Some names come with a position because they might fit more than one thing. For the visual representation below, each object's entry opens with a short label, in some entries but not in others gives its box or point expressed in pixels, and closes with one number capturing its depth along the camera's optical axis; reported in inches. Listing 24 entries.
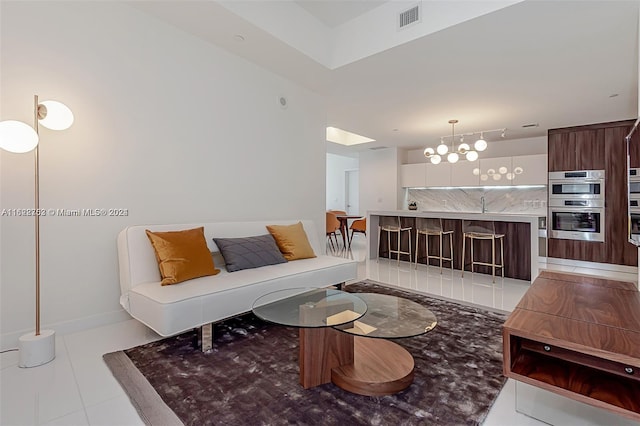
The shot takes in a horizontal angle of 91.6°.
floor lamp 76.4
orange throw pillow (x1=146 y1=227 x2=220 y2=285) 97.7
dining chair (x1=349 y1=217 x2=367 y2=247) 281.4
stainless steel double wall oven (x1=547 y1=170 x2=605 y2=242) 217.8
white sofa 83.6
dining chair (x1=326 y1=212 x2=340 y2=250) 273.1
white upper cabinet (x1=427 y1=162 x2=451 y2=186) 286.0
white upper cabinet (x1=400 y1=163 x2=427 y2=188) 301.3
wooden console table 50.7
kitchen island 169.3
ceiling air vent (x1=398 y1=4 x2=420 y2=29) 116.0
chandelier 194.7
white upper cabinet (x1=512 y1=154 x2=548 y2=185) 241.0
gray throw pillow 115.0
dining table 286.0
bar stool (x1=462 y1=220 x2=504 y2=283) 177.3
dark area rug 61.2
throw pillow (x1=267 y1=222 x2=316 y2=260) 136.4
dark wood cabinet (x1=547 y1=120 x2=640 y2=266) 210.4
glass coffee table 68.3
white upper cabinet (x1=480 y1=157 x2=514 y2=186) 255.7
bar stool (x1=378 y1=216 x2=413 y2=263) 221.5
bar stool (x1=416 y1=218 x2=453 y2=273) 202.4
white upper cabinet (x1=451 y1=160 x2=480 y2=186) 271.1
